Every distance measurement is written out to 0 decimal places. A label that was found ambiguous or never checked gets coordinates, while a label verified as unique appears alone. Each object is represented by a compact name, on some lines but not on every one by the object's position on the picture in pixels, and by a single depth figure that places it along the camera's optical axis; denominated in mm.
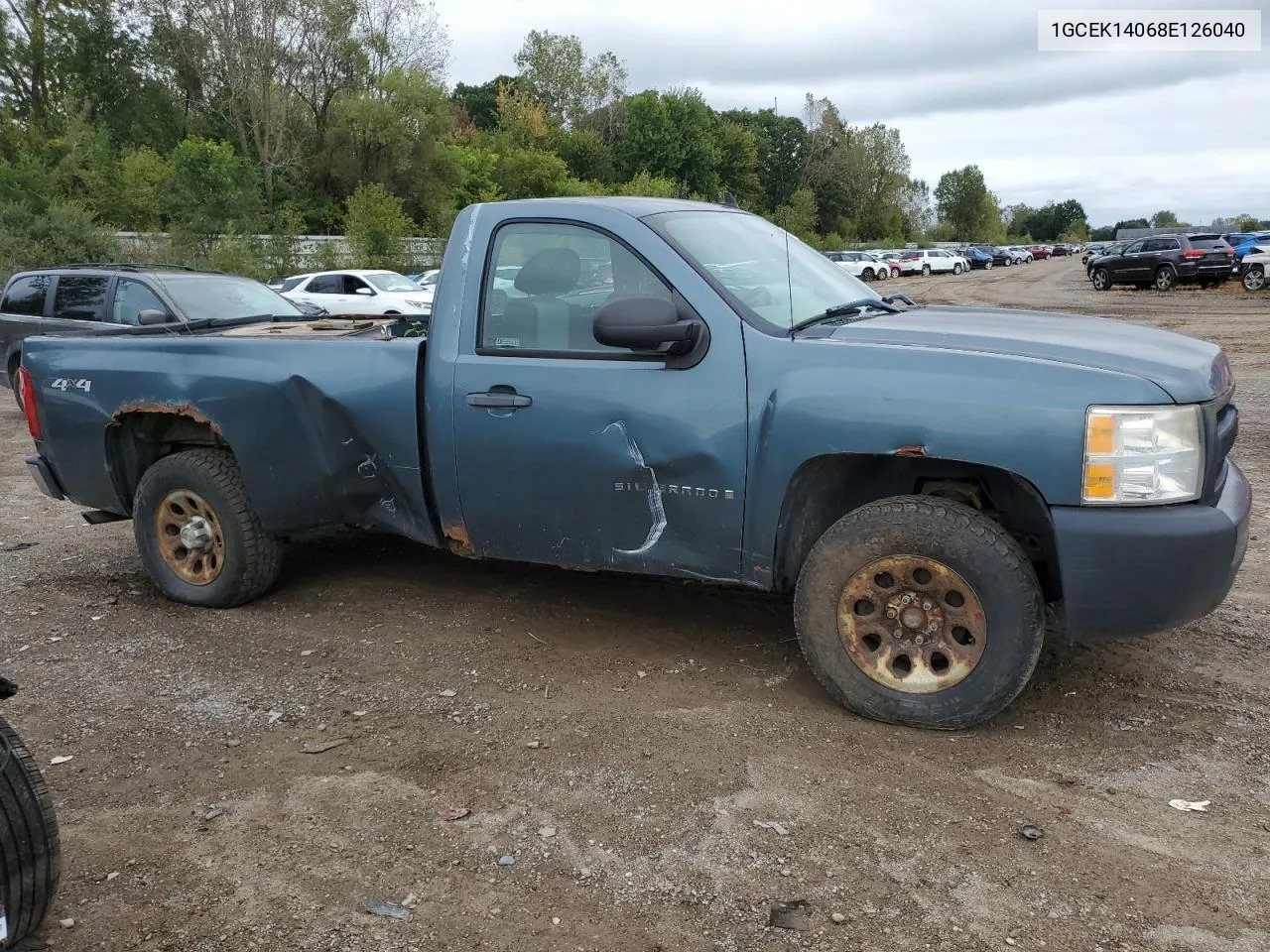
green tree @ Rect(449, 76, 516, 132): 92119
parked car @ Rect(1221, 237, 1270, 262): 32750
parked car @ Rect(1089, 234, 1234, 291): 29953
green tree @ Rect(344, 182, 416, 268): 37281
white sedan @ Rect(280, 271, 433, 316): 20734
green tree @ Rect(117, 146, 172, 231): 34906
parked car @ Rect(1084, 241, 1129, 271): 33841
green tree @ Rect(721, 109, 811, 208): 92750
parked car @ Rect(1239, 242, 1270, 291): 28031
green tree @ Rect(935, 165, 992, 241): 125875
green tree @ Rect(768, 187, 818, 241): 63081
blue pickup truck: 3354
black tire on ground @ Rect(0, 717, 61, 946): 2381
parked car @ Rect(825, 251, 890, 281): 49062
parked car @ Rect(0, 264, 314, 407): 10352
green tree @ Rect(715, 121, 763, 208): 80312
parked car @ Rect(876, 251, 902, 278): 54500
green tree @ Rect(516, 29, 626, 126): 72750
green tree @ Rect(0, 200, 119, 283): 26969
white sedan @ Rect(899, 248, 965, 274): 56094
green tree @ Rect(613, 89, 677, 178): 72375
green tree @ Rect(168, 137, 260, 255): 32219
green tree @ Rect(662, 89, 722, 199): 73250
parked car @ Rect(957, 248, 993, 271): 67338
